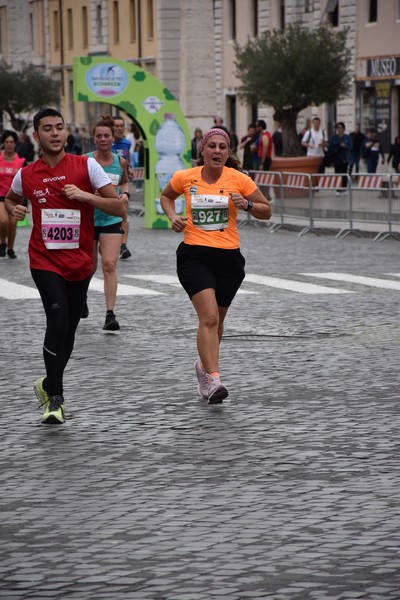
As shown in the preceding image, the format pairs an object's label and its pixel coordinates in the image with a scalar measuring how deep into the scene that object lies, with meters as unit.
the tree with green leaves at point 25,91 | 74.19
